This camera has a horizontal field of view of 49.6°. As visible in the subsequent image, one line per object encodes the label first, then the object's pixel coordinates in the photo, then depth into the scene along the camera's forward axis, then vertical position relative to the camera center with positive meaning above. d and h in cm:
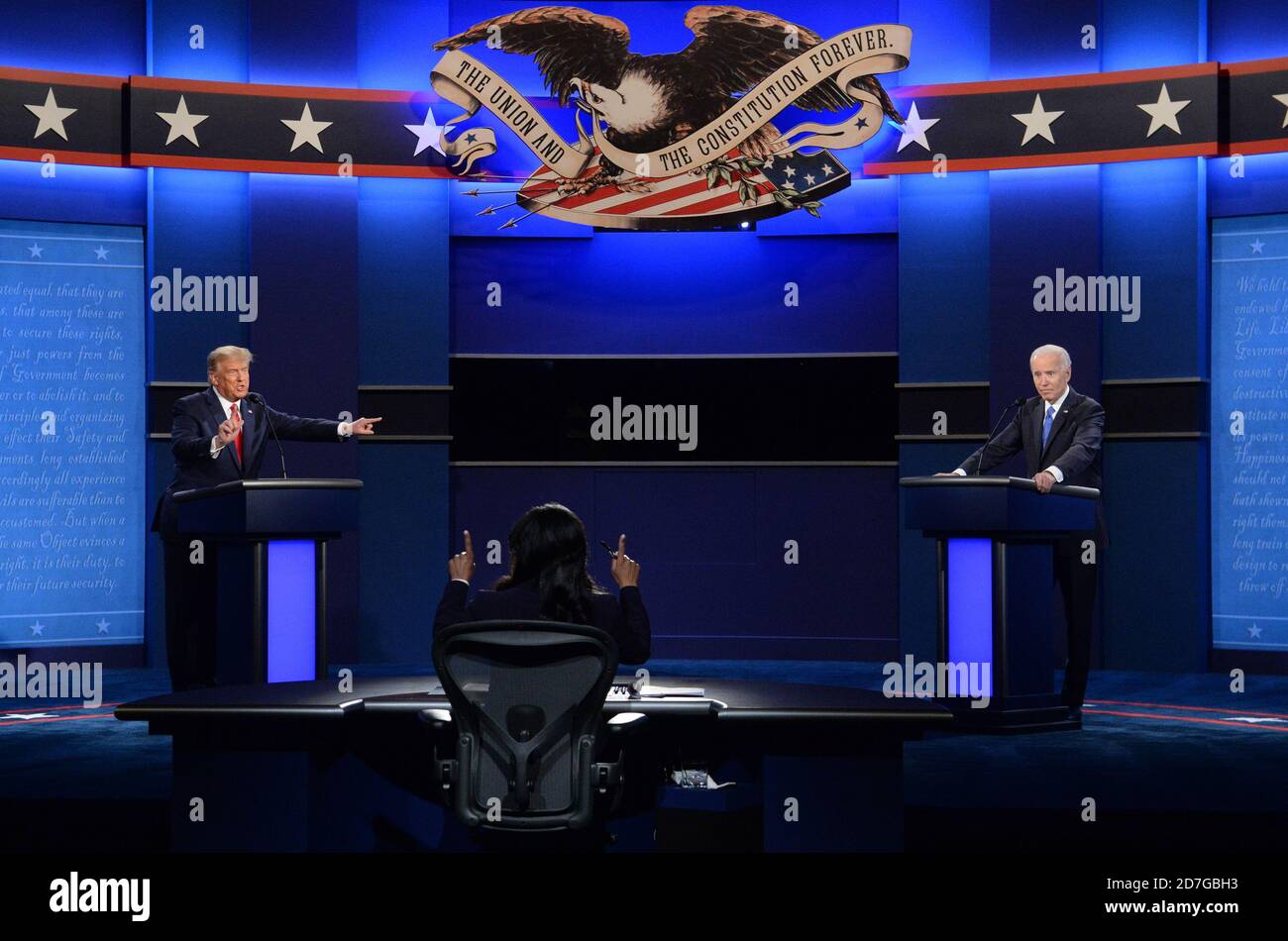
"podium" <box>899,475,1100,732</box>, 540 -48
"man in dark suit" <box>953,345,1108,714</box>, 565 +4
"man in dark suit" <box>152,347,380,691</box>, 561 -2
